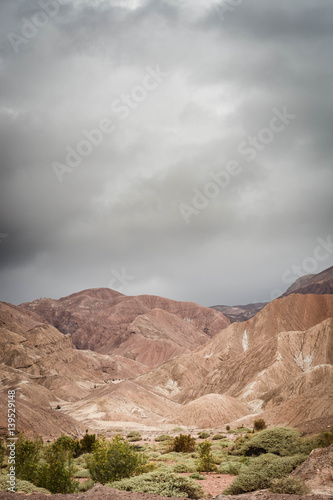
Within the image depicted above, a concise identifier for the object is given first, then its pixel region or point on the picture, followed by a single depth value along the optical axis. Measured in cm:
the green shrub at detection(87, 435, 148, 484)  1521
